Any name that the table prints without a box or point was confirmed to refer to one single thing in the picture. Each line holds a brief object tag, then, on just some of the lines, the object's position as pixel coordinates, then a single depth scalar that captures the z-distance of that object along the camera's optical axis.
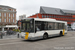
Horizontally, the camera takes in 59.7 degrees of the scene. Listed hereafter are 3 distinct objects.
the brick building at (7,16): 33.07
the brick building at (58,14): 43.19
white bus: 7.21
